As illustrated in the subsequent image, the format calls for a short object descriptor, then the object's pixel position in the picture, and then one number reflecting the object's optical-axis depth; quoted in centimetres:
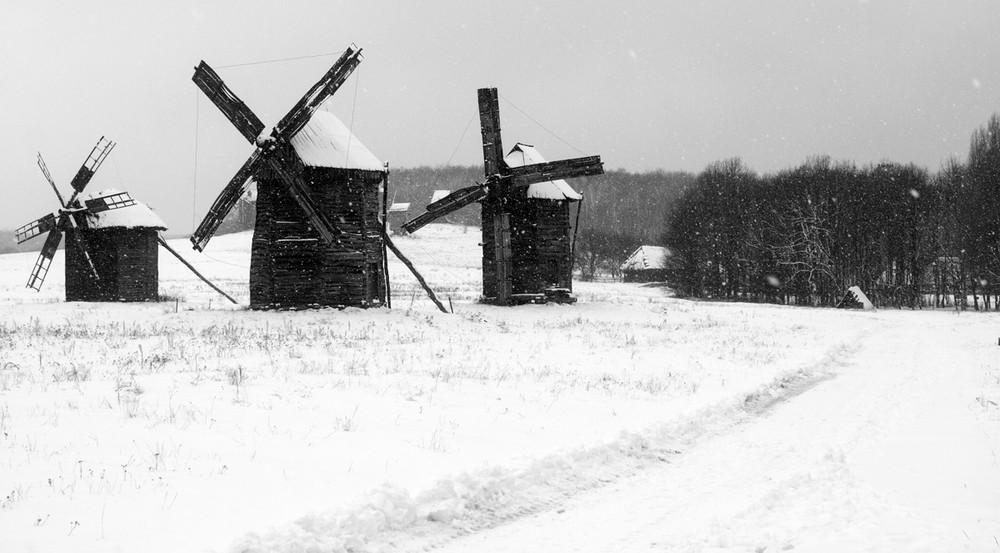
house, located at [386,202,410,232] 10456
